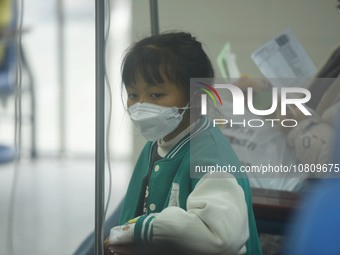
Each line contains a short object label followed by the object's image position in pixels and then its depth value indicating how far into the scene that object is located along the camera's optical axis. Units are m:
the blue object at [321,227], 1.85
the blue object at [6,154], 4.75
